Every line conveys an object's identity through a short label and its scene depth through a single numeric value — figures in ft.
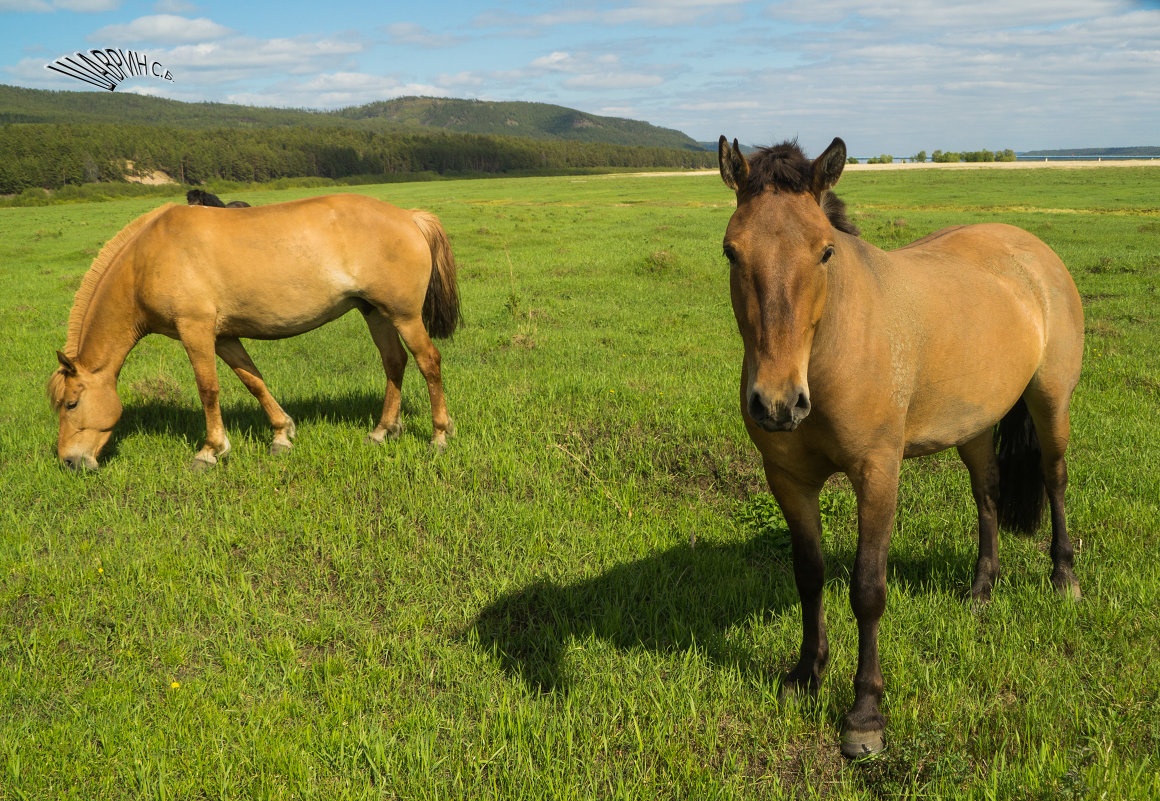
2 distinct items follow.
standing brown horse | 8.57
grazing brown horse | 22.07
